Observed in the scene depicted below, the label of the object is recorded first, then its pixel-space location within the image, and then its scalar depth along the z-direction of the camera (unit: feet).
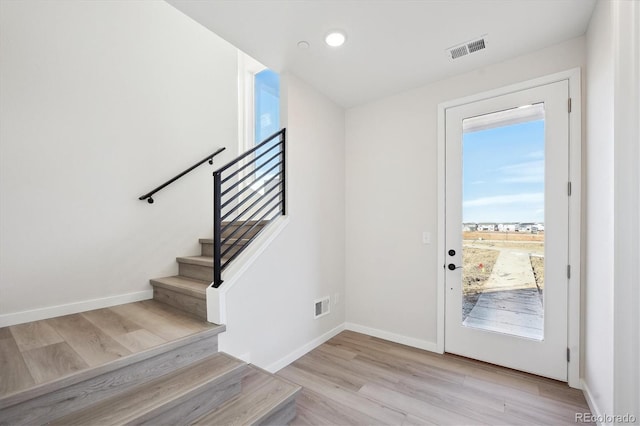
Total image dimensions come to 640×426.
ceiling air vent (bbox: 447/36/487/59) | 7.20
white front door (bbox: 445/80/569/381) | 7.19
